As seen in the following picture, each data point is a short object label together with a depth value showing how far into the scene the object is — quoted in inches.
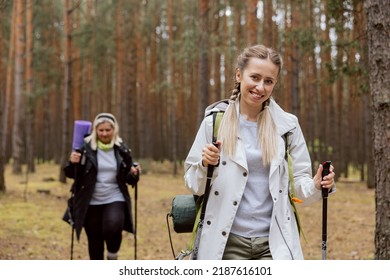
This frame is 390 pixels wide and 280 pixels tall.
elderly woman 239.5
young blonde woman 115.9
